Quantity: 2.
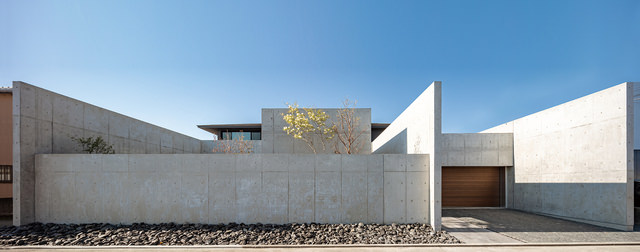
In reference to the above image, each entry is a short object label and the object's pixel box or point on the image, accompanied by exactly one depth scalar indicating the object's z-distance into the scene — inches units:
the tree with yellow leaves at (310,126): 505.7
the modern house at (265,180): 291.0
